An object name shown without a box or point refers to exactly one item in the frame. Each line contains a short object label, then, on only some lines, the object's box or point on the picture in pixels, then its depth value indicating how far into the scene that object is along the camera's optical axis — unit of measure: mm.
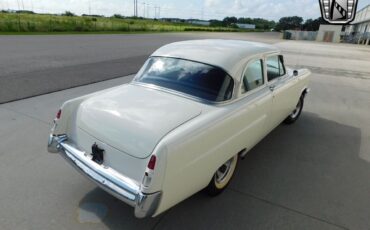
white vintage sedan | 2119
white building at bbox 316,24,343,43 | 47688
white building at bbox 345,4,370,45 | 42719
